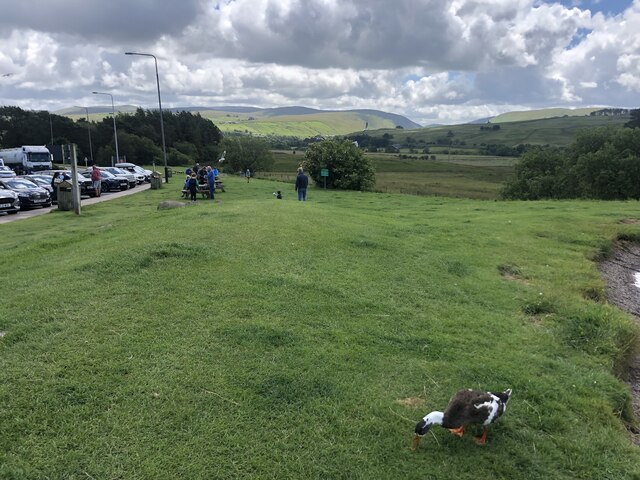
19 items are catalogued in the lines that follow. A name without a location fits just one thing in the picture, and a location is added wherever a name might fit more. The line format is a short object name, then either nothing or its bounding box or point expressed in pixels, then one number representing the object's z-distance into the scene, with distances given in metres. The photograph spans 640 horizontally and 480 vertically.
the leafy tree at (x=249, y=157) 74.00
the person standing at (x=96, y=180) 30.91
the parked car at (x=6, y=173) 32.09
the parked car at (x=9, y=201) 21.92
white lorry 51.44
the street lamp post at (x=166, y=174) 43.51
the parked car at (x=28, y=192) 24.11
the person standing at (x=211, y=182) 24.36
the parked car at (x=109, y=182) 36.50
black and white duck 3.80
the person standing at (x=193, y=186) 23.58
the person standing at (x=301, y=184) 21.91
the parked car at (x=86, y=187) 31.12
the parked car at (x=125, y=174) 39.81
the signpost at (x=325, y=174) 36.81
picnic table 25.45
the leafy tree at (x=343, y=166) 43.19
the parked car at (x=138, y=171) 47.70
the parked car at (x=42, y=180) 28.23
